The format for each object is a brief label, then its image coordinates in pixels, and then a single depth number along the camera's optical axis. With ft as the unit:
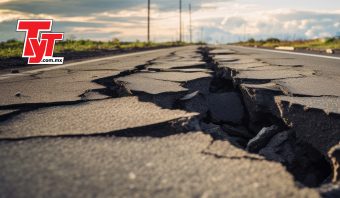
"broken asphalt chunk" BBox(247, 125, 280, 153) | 7.06
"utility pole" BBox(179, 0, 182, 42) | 190.29
